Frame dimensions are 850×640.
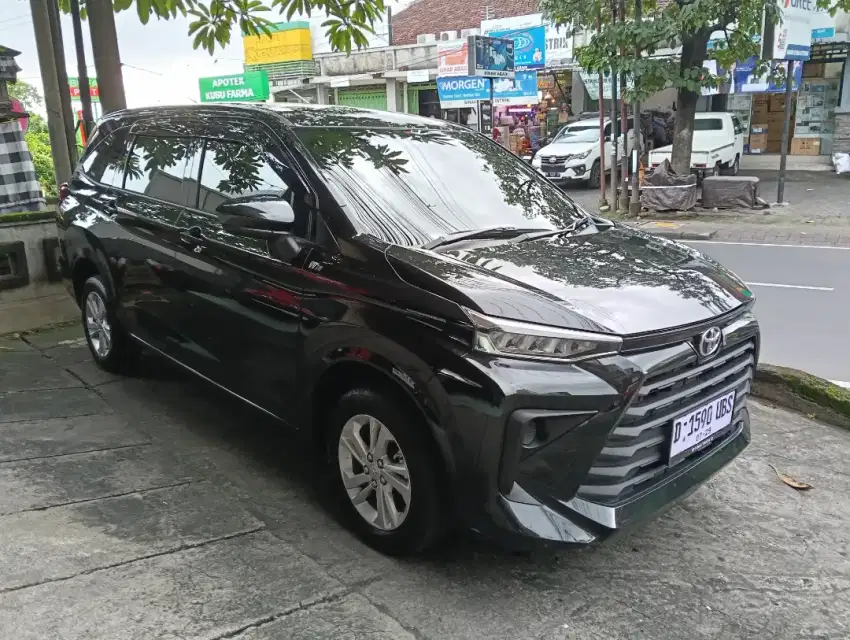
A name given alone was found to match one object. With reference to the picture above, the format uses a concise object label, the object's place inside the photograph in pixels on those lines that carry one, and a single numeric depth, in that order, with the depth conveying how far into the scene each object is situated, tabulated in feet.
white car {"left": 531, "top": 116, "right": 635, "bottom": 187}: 64.95
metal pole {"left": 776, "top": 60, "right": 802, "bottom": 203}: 45.93
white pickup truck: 61.82
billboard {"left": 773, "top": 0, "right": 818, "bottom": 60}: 42.68
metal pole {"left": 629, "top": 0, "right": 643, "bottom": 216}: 44.55
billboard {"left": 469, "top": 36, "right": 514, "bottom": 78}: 47.26
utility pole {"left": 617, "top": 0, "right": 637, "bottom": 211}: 46.14
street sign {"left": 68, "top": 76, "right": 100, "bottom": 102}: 83.87
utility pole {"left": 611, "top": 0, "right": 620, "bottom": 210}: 45.01
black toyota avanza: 8.52
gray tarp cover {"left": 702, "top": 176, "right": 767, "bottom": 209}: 49.34
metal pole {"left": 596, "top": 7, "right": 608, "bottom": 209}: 46.09
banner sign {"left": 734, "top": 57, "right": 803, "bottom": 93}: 72.18
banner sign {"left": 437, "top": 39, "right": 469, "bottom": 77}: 70.57
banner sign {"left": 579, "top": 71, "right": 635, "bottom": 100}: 81.15
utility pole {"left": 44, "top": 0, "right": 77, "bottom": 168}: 27.88
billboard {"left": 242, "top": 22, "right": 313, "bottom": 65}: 106.83
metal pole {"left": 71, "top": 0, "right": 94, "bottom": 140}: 29.89
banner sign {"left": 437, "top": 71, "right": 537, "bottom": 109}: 55.93
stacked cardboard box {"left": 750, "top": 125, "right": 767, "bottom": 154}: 81.92
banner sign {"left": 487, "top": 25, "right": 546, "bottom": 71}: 80.12
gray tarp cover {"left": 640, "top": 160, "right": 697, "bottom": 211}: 48.65
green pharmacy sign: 104.75
